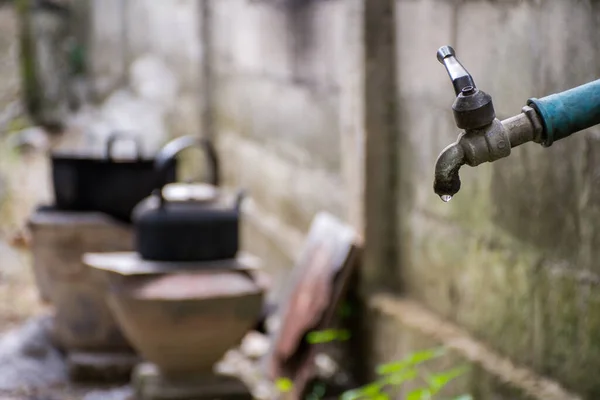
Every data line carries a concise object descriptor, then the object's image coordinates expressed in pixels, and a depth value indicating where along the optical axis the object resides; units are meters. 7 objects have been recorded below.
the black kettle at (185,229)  4.62
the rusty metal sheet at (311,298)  4.53
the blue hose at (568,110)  1.74
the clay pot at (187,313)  4.45
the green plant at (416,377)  3.35
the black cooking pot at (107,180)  5.53
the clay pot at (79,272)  5.52
